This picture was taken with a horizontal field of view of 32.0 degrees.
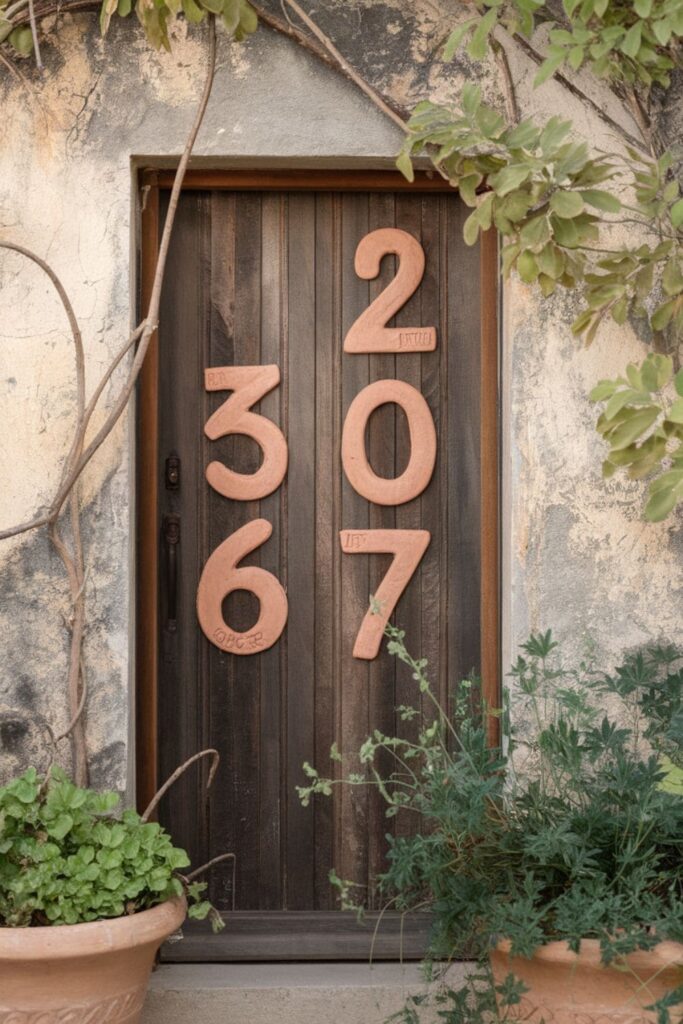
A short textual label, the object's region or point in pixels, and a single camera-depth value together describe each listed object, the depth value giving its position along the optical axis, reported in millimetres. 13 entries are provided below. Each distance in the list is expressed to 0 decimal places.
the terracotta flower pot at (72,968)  2461
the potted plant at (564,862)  2402
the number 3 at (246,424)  3264
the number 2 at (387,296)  3279
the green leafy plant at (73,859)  2521
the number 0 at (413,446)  3266
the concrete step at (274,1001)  3018
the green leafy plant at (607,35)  2605
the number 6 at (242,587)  3258
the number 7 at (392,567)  3264
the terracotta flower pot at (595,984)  2418
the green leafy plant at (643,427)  2570
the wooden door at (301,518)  3270
